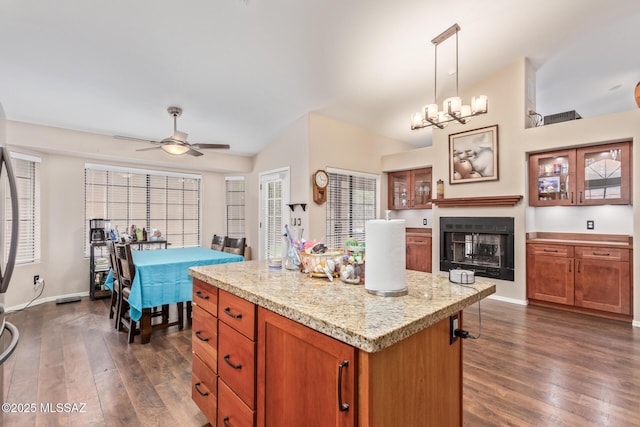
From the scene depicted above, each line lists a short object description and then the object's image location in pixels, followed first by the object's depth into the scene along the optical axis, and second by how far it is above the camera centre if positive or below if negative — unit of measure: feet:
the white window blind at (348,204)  17.20 +0.77
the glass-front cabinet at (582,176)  11.98 +1.72
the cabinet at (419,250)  18.24 -2.09
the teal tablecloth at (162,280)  9.53 -2.08
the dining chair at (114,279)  11.08 -2.41
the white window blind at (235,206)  21.01 +0.72
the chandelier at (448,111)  11.23 +4.06
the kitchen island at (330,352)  3.05 -1.66
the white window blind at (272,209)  17.57 +0.47
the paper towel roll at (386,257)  4.08 -0.56
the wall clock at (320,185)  15.70 +1.63
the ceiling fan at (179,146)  11.59 +2.81
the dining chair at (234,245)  13.17 -1.31
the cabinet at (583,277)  11.59 -2.48
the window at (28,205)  13.44 +0.51
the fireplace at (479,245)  14.32 -1.44
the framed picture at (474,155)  14.65 +3.10
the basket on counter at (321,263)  5.52 -0.86
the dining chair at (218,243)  14.73 -1.33
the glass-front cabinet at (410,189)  18.99 +1.81
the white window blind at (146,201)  16.19 +0.91
